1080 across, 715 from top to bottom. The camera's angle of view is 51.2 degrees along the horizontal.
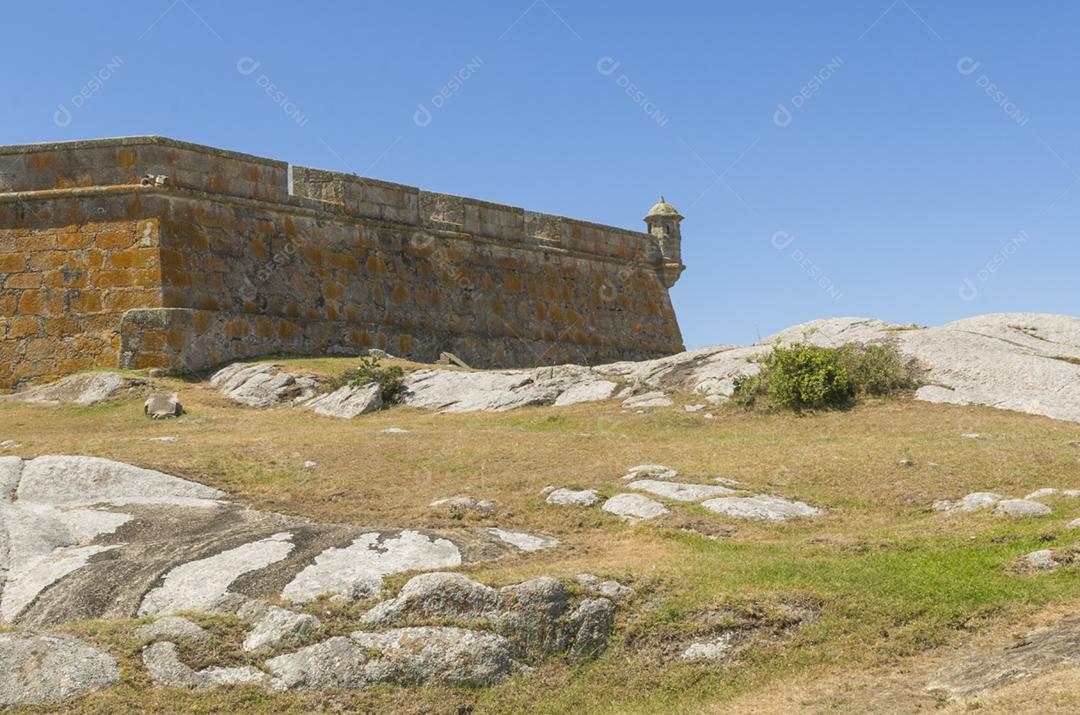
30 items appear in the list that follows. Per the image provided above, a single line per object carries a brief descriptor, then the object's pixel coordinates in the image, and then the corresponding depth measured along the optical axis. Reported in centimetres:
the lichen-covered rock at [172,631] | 896
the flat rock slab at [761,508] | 1299
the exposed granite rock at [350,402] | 2186
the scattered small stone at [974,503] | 1281
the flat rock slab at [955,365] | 1973
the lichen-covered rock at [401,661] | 887
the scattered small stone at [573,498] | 1354
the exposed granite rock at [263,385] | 2309
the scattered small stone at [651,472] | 1466
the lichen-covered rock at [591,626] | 962
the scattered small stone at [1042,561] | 1045
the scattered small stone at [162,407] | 2094
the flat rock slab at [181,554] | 1020
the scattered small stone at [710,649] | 946
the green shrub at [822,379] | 1994
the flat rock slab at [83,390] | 2278
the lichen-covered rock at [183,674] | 854
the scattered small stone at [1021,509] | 1225
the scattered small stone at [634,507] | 1296
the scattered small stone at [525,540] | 1181
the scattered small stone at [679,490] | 1366
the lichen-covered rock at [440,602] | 964
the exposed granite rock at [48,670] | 807
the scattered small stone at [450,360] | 2773
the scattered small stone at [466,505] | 1345
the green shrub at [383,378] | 2289
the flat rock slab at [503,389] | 2211
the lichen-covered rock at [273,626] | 914
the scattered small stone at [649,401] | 2072
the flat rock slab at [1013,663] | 822
